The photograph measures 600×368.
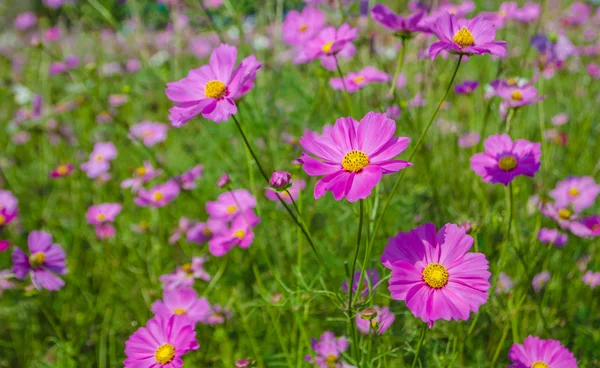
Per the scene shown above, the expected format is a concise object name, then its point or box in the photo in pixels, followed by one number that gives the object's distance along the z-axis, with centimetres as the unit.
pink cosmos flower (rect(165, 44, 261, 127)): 69
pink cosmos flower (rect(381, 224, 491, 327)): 60
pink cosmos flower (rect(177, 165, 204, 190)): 129
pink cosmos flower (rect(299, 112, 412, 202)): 60
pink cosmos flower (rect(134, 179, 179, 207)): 128
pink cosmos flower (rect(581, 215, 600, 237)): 107
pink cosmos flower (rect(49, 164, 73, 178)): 147
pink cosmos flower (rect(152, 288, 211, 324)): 100
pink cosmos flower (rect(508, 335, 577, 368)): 74
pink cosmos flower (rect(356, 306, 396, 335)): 67
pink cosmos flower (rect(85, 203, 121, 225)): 140
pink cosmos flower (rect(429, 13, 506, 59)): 66
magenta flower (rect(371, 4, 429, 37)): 87
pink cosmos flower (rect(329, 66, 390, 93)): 112
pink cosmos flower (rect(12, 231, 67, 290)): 88
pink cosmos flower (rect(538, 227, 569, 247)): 111
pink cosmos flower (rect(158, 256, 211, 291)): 111
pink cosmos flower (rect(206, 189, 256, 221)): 117
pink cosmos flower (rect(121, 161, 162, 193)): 139
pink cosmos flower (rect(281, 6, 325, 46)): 138
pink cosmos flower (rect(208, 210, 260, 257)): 103
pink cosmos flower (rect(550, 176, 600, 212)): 119
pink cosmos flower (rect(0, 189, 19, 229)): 105
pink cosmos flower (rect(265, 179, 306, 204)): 104
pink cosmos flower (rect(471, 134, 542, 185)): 79
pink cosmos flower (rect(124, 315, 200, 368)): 73
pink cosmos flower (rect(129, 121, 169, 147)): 165
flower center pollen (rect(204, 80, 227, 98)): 75
